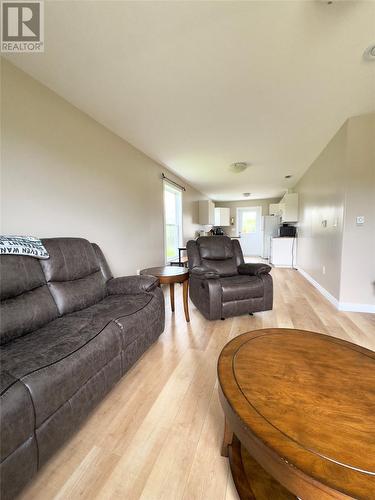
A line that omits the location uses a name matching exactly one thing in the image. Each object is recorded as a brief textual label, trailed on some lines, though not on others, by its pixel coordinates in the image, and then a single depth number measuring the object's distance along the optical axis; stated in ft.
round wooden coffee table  1.81
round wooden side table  7.38
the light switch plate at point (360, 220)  8.55
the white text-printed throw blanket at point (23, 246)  4.40
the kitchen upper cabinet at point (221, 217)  25.70
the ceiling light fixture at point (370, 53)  5.11
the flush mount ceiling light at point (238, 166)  12.77
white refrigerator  22.95
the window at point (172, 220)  14.37
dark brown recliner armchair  7.82
